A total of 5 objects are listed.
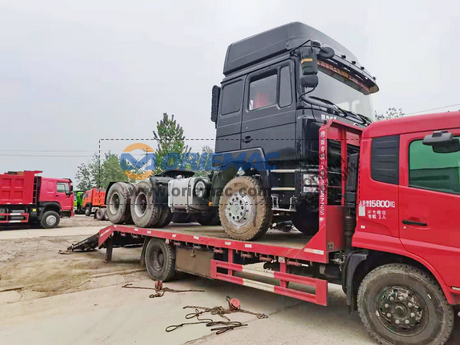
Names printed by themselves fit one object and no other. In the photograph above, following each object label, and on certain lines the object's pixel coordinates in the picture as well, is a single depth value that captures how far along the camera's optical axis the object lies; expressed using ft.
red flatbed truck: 10.52
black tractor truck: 14.83
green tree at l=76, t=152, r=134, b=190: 159.16
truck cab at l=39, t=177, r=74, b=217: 57.80
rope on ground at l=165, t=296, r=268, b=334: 13.29
